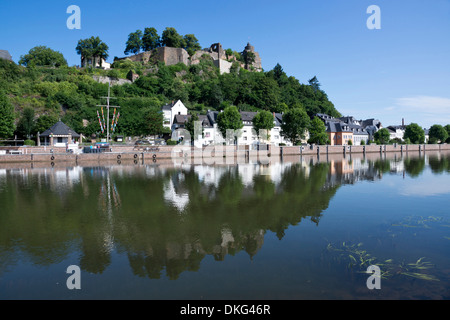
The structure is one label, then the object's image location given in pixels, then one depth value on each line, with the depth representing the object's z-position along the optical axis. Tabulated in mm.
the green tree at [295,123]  61875
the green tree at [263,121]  61812
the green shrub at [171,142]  51584
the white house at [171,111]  65375
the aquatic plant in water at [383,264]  7253
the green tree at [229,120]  58438
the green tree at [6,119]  45375
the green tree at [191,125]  57406
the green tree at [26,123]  49062
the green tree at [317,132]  64688
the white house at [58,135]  45375
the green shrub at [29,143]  44725
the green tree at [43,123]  49862
